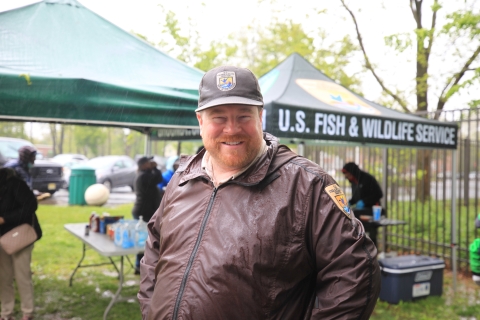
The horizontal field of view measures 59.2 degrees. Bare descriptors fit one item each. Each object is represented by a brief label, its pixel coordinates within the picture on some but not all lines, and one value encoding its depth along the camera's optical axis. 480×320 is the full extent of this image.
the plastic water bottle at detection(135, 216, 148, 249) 4.64
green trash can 13.11
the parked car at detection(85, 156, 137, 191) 16.37
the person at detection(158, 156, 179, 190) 6.93
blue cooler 5.38
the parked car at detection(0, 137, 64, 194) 12.73
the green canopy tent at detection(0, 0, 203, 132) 3.35
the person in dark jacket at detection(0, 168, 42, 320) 4.11
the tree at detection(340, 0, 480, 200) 5.59
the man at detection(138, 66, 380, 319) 1.41
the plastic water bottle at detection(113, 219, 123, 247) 4.62
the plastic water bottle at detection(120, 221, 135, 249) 4.56
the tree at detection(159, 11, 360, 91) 10.37
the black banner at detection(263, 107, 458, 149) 4.11
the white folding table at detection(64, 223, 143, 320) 4.40
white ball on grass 9.23
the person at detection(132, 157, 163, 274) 6.30
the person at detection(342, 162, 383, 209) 6.50
